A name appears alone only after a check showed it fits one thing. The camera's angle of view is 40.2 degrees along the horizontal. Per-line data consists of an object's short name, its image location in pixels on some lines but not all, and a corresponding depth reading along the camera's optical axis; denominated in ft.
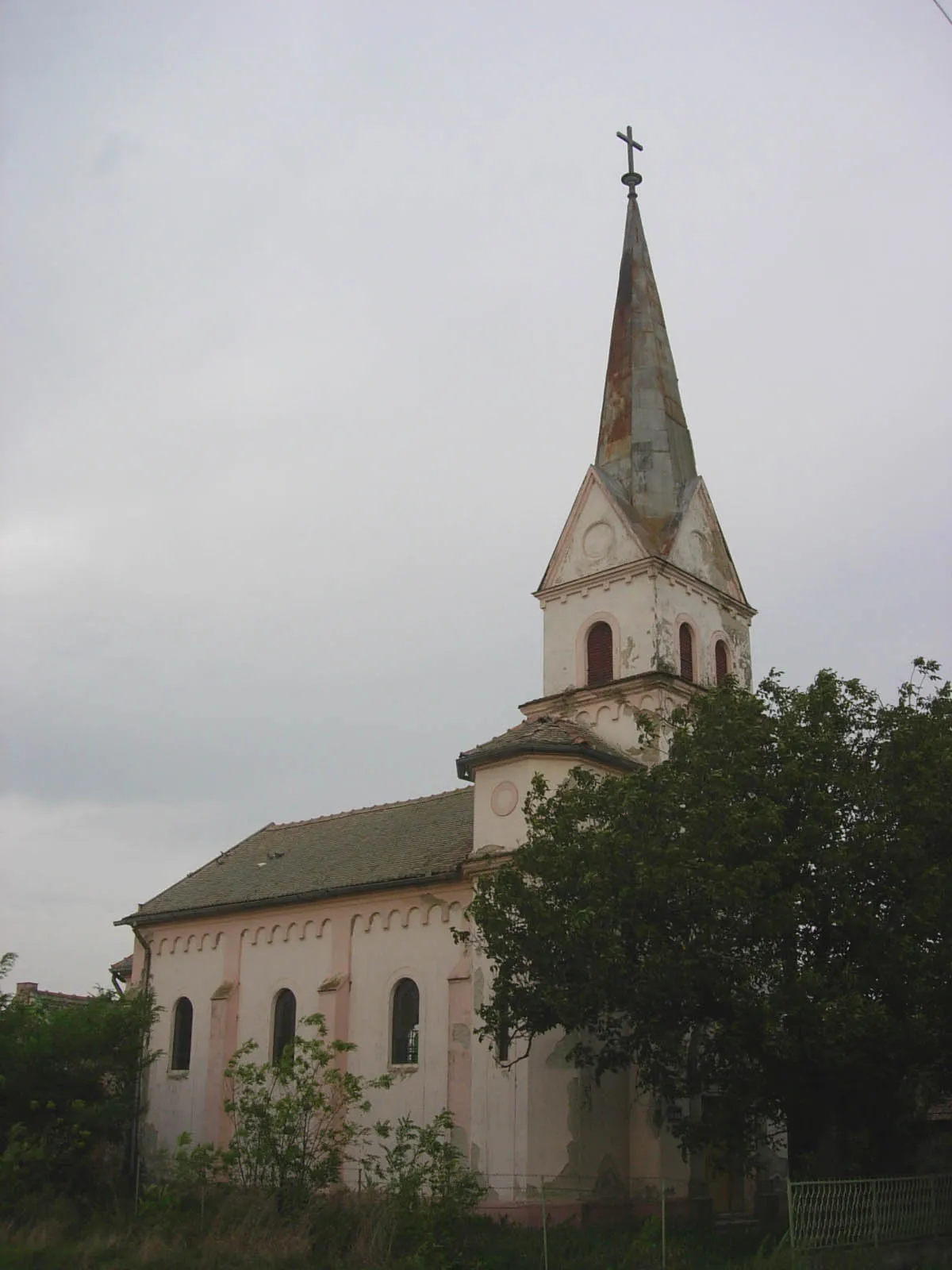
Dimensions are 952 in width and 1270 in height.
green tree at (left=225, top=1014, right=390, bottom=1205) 75.15
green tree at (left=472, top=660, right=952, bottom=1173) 66.85
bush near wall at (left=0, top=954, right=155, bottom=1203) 86.89
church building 85.66
